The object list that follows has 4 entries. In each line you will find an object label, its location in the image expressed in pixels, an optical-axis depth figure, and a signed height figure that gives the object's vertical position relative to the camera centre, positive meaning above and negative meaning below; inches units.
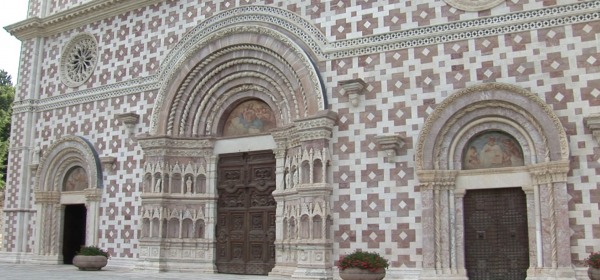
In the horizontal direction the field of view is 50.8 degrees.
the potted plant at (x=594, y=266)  484.1 -28.2
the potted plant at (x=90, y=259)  751.1 -40.1
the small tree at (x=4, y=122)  1544.0 +253.9
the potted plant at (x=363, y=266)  555.5 -34.3
